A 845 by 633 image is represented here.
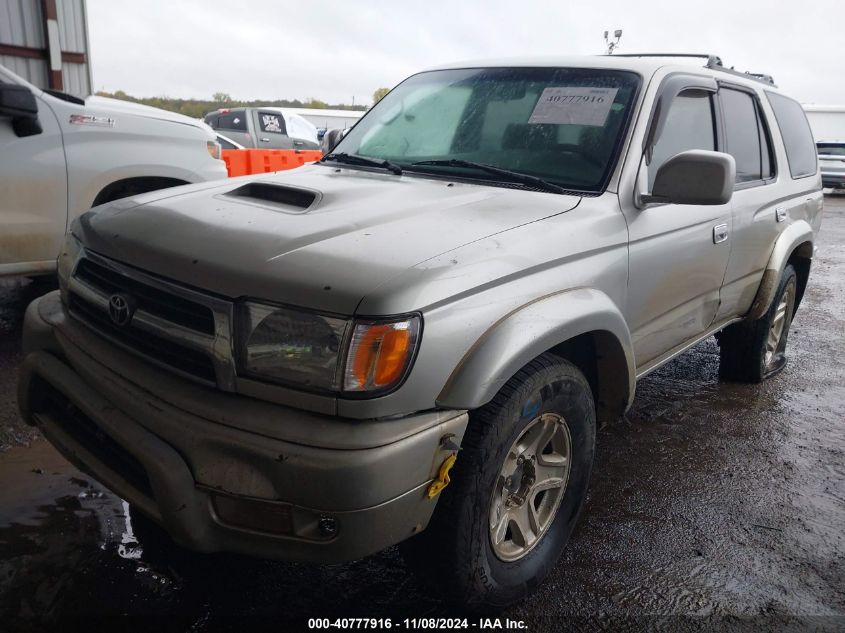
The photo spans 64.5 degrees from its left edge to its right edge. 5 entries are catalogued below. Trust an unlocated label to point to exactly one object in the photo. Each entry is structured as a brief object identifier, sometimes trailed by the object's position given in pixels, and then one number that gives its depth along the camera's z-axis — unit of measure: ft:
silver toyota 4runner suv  5.35
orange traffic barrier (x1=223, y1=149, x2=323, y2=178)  30.73
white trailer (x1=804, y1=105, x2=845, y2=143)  85.51
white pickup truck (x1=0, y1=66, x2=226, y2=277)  13.03
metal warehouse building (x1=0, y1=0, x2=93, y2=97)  27.14
